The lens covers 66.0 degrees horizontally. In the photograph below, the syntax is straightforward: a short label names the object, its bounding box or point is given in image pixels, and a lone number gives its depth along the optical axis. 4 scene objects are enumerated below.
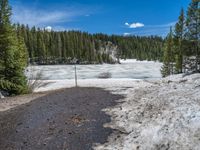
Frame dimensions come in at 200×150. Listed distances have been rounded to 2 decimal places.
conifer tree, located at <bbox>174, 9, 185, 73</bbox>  16.45
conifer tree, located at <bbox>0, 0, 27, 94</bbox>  9.84
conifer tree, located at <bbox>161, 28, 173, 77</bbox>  18.67
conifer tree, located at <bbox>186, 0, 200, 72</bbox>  14.77
